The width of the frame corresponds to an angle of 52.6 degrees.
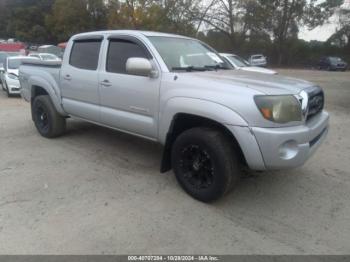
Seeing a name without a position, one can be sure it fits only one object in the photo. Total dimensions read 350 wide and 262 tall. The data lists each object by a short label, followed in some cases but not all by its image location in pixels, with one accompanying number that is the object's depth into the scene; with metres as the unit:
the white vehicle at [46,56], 17.70
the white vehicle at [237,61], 12.03
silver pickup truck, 3.48
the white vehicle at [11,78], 12.63
